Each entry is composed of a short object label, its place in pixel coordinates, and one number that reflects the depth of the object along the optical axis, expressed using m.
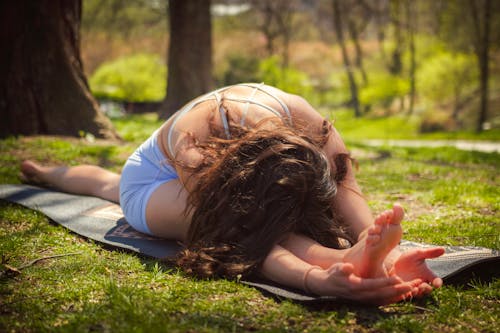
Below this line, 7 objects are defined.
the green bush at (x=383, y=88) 32.81
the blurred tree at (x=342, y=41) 28.58
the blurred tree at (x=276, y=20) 31.19
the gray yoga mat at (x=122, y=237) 2.58
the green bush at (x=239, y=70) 30.72
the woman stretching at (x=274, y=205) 2.20
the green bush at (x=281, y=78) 19.92
